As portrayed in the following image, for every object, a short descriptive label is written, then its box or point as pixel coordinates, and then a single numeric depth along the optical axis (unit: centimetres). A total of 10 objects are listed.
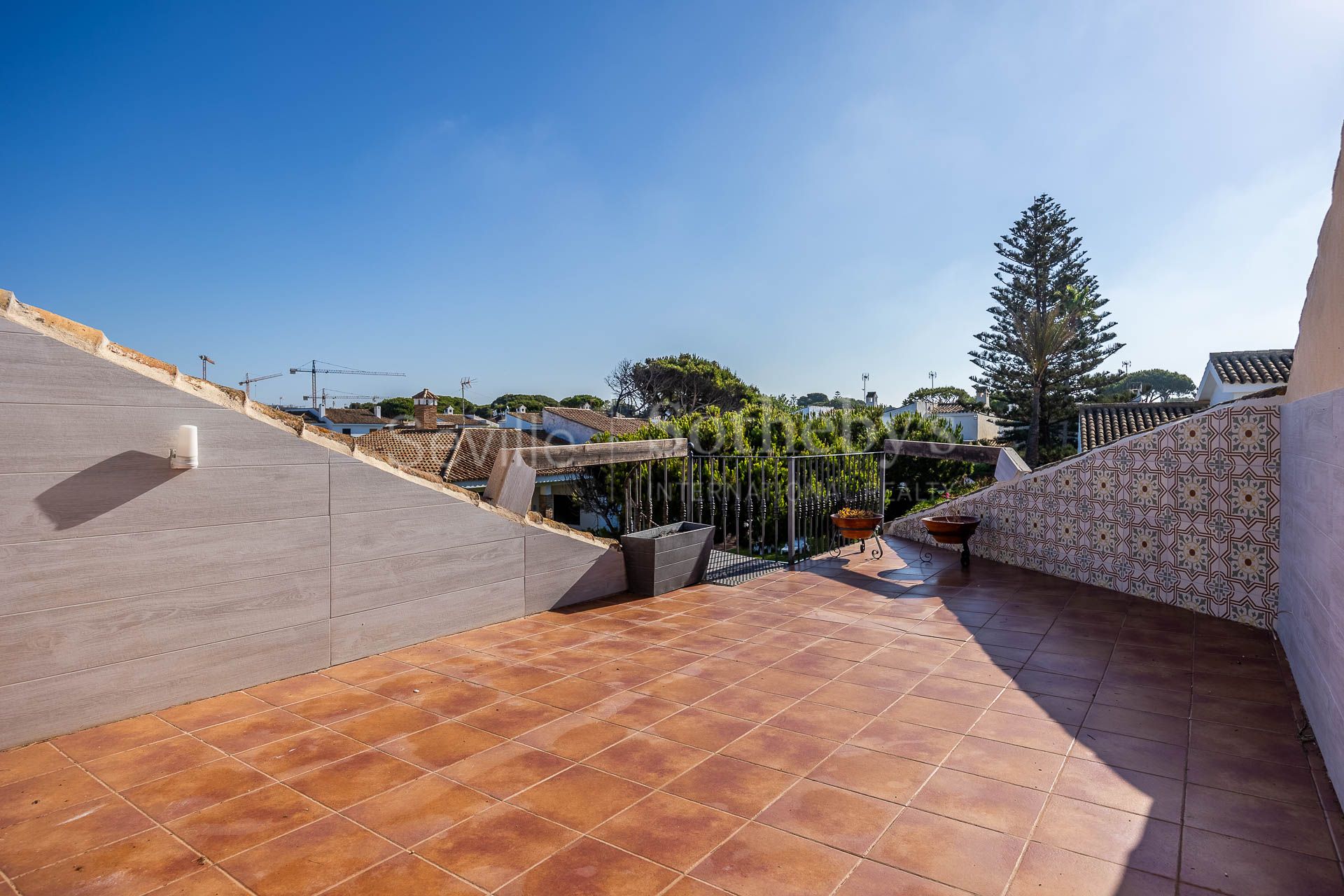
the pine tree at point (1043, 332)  2092
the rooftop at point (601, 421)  2470
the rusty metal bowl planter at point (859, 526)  568
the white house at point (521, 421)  3085
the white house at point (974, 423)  2708
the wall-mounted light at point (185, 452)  256
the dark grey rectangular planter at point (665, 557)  465
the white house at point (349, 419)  3347
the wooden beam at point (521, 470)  406
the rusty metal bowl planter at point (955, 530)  552
